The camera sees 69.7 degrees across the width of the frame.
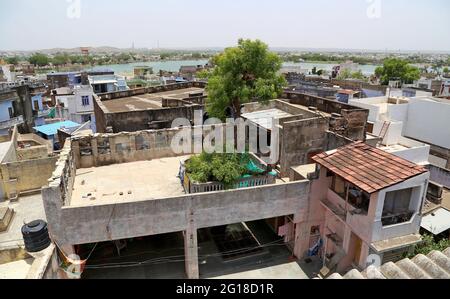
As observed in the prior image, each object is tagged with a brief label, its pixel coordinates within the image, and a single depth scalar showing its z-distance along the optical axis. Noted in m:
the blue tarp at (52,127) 35.82
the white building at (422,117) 30.91
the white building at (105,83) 46.06
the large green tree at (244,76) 21.00
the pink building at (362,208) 13.12
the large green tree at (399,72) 68.06
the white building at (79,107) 42.03
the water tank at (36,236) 12.28
